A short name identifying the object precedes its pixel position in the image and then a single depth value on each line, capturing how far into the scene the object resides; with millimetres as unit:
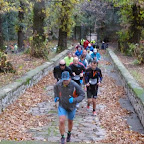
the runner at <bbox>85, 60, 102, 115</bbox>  7575
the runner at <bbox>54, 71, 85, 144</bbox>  5074
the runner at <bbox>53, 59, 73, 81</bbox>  7717
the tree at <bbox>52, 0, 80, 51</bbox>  20438
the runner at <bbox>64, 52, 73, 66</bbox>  10104
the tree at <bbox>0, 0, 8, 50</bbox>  9320
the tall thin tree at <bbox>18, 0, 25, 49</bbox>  26266
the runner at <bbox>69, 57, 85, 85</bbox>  8242
